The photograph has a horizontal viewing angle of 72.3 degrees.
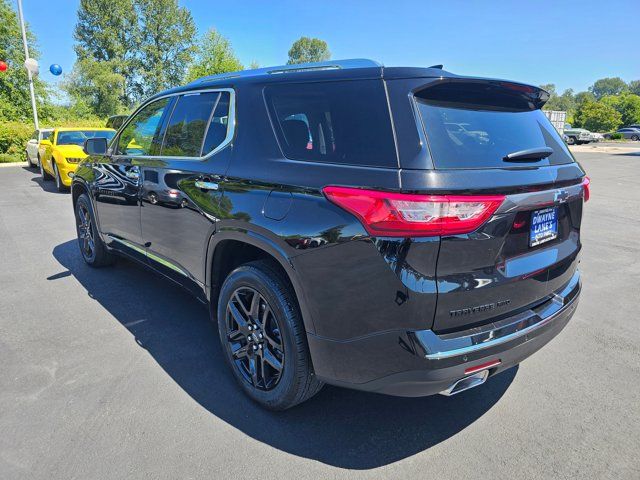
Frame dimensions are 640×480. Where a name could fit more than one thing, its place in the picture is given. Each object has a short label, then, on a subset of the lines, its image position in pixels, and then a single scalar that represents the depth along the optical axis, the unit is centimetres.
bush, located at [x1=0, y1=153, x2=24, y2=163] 2025
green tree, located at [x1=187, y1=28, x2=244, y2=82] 4109
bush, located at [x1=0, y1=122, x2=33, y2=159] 2059
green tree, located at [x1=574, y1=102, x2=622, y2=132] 5972
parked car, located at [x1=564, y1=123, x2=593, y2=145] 3994
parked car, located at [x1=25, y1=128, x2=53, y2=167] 1513
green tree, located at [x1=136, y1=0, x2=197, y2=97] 5391
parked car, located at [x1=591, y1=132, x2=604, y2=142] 4180
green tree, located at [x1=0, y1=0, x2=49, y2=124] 3194
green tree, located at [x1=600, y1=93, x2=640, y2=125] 7212
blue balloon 1898
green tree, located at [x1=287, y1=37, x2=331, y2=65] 10212
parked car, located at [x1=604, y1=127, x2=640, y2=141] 5144
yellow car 1039
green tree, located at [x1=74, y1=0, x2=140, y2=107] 5156
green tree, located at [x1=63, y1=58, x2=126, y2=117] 4834
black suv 186
